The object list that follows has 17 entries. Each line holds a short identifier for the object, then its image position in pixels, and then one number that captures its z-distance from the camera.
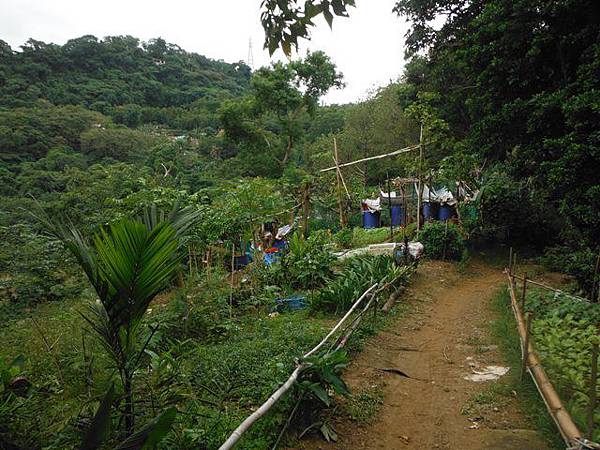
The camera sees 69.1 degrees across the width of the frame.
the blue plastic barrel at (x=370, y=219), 16.86
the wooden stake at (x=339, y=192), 12.16
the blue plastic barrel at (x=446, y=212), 14.56
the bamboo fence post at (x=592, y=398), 2.23
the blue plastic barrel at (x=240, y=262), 9.57
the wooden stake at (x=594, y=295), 5.10
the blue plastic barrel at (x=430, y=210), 14.53
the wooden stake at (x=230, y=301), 6.04
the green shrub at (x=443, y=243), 10.52
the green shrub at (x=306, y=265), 7.54
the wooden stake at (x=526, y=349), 3.52
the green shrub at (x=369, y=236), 12.82
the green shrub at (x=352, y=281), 6.32
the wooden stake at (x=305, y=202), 9.38
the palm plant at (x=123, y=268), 1.89
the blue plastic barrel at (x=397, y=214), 16.20
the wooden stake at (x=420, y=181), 10.88
